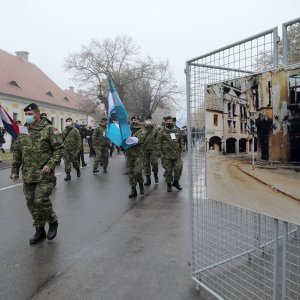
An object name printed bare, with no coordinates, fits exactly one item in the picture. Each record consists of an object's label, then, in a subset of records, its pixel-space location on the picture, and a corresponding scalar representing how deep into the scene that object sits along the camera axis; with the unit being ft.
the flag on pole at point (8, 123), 22.76
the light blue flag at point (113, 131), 20.10
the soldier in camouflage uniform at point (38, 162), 12.26
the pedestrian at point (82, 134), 38.20
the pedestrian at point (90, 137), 50.29
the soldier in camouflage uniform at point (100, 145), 32.44
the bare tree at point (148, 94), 117.99
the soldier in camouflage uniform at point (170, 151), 22.37
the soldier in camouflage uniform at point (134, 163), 20.41
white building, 89.16
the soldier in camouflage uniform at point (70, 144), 28.38
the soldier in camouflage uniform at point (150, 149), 26.87
